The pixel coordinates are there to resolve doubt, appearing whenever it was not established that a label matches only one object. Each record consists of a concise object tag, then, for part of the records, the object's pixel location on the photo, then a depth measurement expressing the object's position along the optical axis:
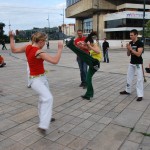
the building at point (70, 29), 137.93
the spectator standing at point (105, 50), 16.81
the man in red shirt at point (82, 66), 7.62
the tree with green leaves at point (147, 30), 45.73
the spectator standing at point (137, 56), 6.14
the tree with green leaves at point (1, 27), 76.49
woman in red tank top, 3.96
